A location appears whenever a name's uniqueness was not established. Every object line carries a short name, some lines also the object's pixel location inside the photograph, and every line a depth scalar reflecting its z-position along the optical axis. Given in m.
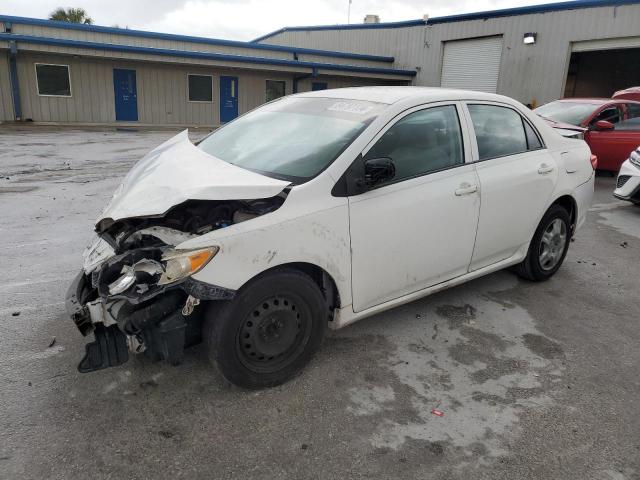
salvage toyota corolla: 2.68
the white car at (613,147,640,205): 7.49
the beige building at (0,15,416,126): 18.81
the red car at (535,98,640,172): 9.98
